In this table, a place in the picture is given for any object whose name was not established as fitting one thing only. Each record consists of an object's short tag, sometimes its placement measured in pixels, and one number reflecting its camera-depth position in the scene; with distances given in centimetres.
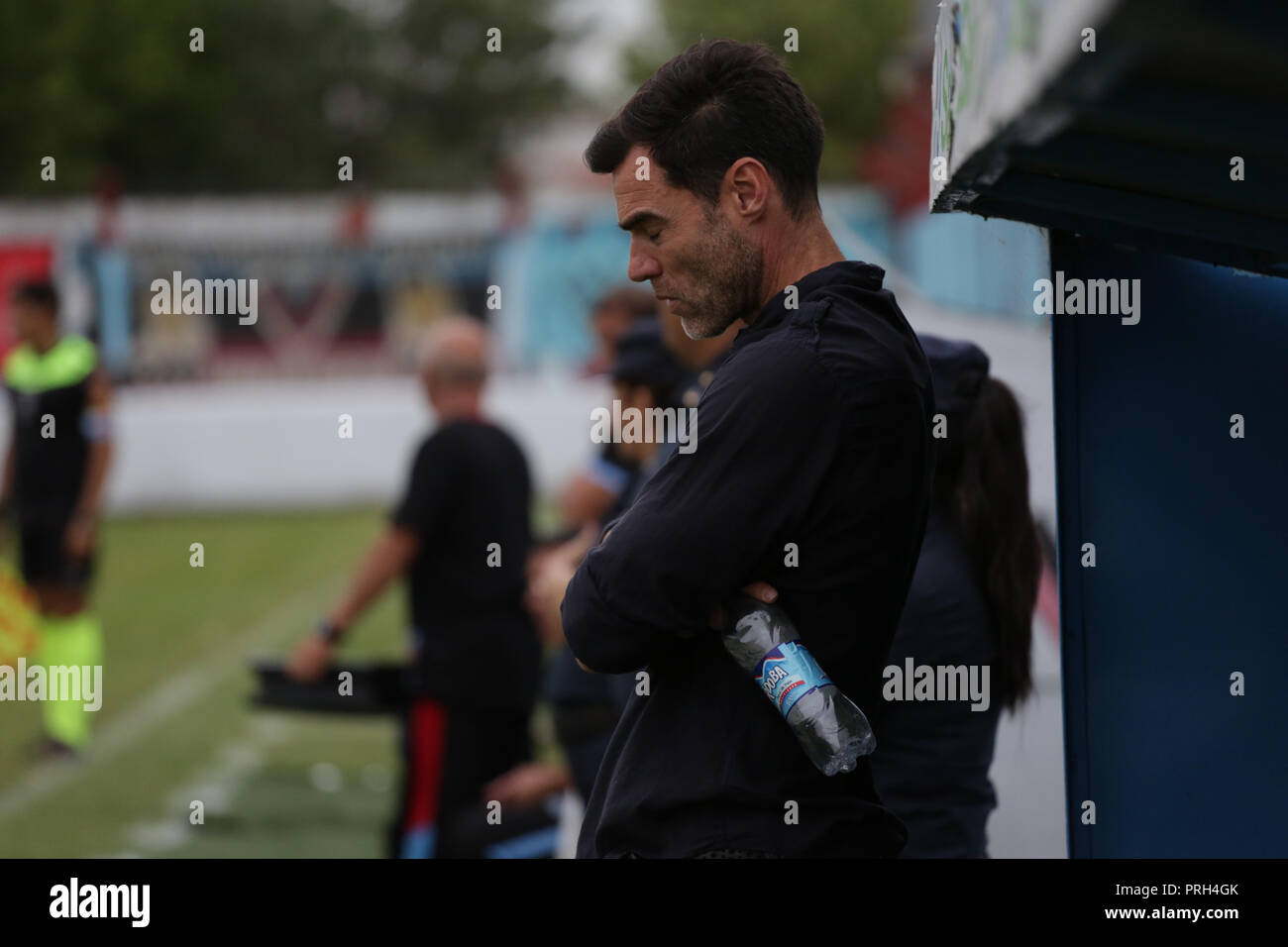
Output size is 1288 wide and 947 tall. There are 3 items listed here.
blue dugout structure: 606
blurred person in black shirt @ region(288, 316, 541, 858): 1192
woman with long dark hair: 645
